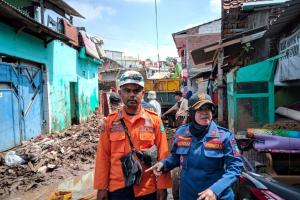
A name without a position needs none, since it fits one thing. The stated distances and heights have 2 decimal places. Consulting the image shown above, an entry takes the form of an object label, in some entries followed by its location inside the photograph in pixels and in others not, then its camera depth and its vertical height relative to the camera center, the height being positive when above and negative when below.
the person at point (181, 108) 6.17 -0.40
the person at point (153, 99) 5.86 -0.11
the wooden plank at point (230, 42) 6.37 +1.53
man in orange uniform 1.91 -0.45
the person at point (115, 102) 4.69 -0.13
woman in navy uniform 1.70 -0.49
